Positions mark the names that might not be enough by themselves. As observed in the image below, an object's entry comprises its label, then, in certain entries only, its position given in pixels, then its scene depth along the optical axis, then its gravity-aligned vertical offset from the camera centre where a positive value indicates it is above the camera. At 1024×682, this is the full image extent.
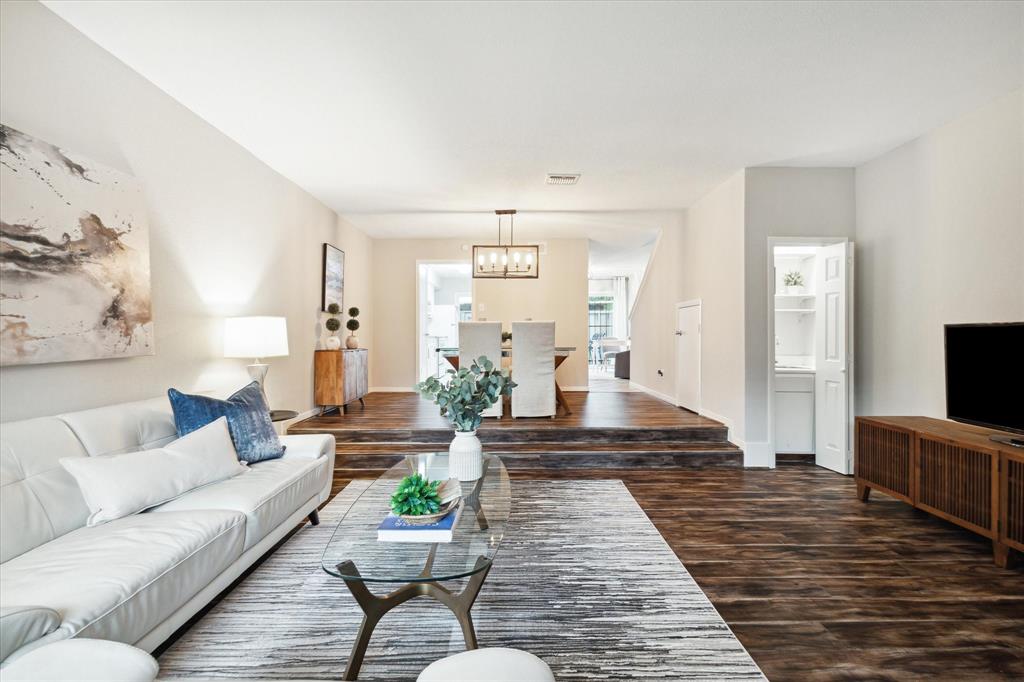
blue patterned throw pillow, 2.67 -0.45
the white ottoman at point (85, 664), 1.05 -0.71
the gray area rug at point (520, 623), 1.80 -1.18
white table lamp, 3.56 +0.00
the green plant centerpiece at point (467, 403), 2.63 -0.34
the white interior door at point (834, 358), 4.29 -0.19
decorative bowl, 1.91 -0.70
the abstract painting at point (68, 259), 2.12 +0.38
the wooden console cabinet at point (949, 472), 2.56 -0.81
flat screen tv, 2.68 -0.22
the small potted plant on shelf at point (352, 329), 6.10 +0.11
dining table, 5.85 -0.22
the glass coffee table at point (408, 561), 1.65 -0.77
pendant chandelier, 6.05 +0.94
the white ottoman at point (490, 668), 1.12 -0.76
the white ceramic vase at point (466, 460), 2.63 -0.64
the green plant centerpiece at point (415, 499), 1.93 -0.63
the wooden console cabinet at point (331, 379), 5.62 -0.46
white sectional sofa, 1.43 -0.74
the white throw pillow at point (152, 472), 2.00 -0.59
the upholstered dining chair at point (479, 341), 5.37 -0.03
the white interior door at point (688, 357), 5.78 -0.24
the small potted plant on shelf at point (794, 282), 4.93 +0.55
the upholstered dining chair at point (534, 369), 5.39 -0.34
